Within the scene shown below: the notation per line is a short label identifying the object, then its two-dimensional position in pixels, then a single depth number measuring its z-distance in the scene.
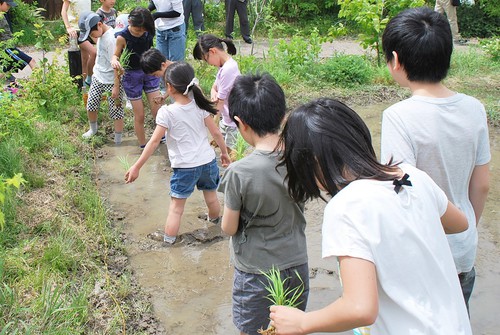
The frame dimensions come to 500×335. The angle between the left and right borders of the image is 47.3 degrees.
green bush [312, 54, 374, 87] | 8.70
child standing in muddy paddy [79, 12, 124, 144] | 6.39
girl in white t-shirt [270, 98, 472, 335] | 1.49
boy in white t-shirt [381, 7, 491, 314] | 2.21
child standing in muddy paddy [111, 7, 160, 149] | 5.98
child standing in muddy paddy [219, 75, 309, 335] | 2.71
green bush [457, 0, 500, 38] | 13.88
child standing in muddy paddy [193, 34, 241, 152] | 5.23
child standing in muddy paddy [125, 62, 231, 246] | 4.25
